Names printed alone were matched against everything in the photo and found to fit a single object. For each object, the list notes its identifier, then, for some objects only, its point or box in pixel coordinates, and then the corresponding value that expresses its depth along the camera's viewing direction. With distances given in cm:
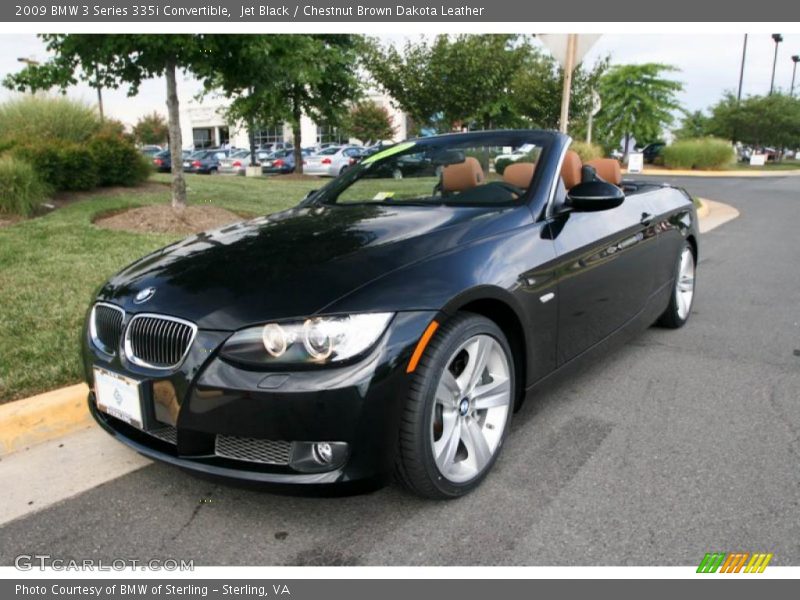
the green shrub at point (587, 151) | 2041
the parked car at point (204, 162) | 3362
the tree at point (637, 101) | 3700
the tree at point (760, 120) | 4112
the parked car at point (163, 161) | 3344
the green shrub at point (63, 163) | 1036
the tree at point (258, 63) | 816
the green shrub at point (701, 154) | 3334
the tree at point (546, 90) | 2570
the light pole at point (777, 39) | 4546
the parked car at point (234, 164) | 3322
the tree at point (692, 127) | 5167
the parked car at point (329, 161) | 2736
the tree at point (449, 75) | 2130
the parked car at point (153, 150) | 3785
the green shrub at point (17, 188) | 898
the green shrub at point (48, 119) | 1208
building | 5941
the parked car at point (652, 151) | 3723
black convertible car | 229
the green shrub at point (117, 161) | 1155
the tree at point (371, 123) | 4309
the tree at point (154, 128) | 6084
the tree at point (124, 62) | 788
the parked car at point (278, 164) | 2992
